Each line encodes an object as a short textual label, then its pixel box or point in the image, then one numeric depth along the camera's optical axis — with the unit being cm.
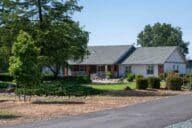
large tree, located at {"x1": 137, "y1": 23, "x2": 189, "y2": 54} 12550
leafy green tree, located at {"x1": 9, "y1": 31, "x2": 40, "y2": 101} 2895
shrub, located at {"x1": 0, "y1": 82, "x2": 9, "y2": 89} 4381
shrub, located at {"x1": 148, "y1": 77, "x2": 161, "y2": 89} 4253
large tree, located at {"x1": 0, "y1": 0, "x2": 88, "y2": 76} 3856
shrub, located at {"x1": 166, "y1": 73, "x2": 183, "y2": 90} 4116
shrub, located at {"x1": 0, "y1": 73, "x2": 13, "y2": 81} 5862
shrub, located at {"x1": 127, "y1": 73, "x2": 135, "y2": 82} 6241
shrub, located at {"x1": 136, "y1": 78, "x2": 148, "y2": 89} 4119
